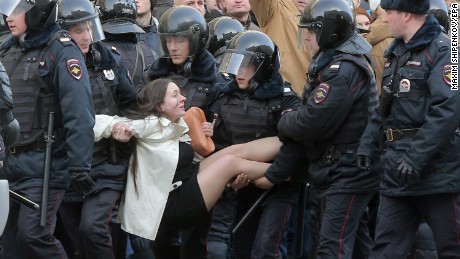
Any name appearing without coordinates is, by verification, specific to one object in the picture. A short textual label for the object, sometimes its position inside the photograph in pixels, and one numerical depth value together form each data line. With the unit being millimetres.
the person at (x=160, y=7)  23109
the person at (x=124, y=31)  18766
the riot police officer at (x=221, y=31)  19828
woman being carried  16250
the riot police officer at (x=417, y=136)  14406
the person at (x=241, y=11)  21125
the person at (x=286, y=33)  19969
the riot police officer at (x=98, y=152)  16125
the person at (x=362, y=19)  21591
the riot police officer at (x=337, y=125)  15898
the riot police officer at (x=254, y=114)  16922
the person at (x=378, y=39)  20641
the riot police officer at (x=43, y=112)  15547
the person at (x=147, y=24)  20687
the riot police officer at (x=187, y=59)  17453
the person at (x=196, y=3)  21364
